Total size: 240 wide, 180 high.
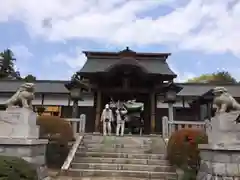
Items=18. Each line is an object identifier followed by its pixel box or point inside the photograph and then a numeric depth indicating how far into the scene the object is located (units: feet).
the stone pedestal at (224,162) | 16.07
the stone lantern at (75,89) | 36.08
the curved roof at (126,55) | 41.39
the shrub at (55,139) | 24.25
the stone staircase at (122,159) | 21.03
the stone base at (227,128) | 16.40
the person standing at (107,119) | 31.59
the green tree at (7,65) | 88.49
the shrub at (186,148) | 20.08
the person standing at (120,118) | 32.16
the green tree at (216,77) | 98.04
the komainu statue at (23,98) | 18.20
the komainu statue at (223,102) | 17.09
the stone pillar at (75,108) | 36.15
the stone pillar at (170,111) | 34.89
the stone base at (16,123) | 17.58
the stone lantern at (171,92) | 35.82
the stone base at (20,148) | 17.18
